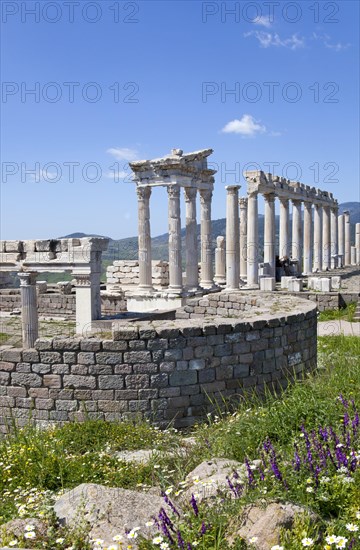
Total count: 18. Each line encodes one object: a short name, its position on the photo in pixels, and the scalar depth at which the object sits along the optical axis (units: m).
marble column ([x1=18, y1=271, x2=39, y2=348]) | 17.01
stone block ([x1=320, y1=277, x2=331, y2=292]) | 23.14
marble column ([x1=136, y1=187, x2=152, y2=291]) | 24.41
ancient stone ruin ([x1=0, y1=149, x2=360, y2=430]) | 8.16
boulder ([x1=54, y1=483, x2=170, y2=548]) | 3.87
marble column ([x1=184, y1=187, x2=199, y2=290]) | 24.97
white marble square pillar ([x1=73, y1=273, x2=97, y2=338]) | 19.27
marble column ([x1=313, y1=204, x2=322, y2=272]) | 40.69
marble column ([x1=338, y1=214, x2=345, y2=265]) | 49.19
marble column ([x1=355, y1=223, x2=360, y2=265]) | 52.88
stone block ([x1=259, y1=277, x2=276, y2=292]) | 25.41
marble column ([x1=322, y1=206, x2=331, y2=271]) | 42.41
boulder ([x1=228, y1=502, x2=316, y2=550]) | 3.43
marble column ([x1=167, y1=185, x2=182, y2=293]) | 23.52
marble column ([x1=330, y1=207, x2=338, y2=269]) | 45.97
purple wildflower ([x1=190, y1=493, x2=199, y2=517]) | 3.61
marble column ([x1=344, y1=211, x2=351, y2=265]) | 50.22
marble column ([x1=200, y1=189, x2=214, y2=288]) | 26.77
